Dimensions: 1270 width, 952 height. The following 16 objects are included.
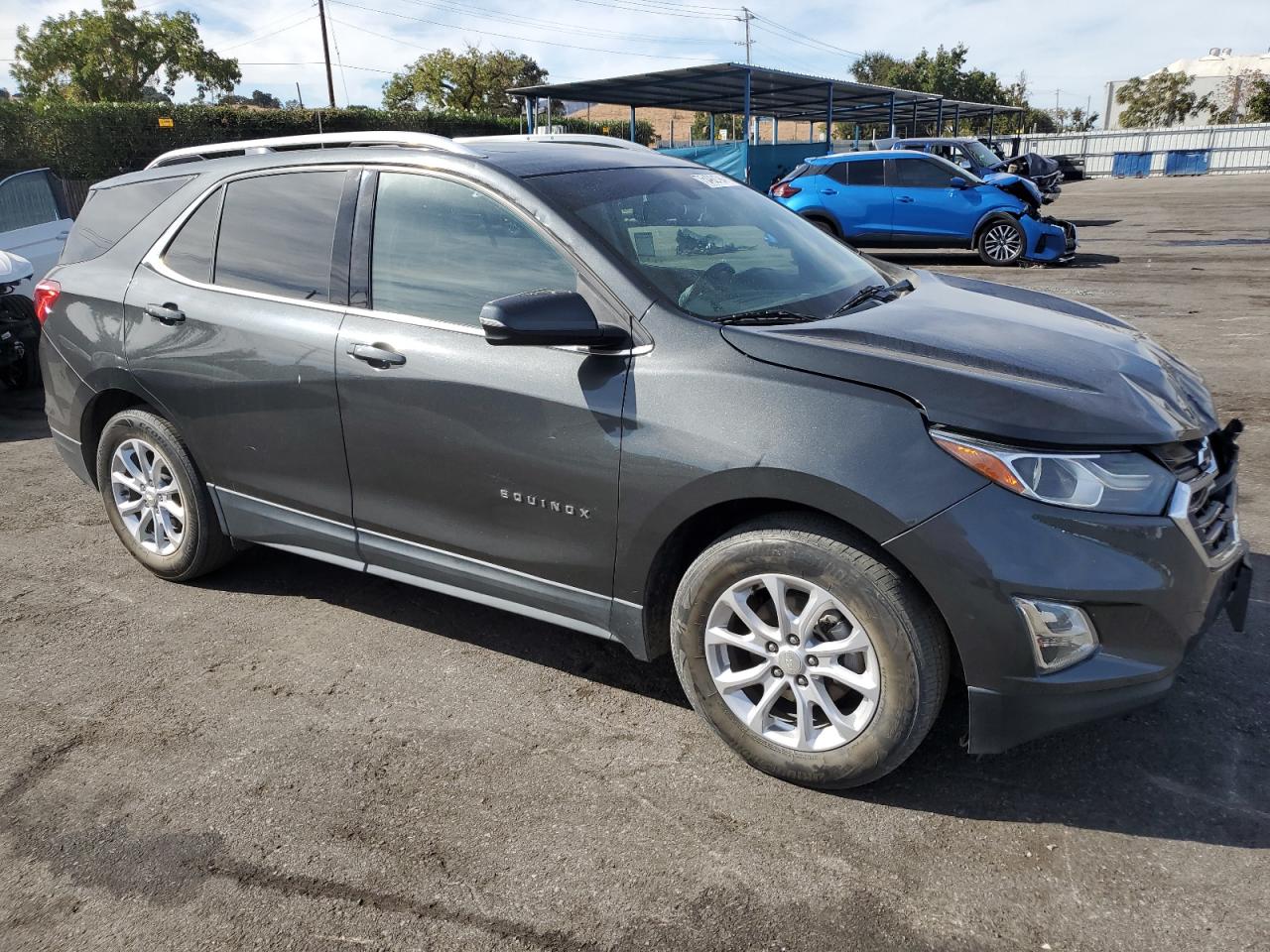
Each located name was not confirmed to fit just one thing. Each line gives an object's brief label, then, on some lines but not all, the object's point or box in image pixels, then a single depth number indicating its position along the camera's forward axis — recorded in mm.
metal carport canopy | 24000
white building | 102000
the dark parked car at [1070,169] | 37375
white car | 9172
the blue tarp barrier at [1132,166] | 46594
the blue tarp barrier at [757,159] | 23922
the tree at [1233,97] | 84519
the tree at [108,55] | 57719
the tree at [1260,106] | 60031
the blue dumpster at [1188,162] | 45969
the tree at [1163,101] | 89375
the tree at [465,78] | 60250
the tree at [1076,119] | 111450
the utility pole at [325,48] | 47812
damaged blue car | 14453
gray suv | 2465
